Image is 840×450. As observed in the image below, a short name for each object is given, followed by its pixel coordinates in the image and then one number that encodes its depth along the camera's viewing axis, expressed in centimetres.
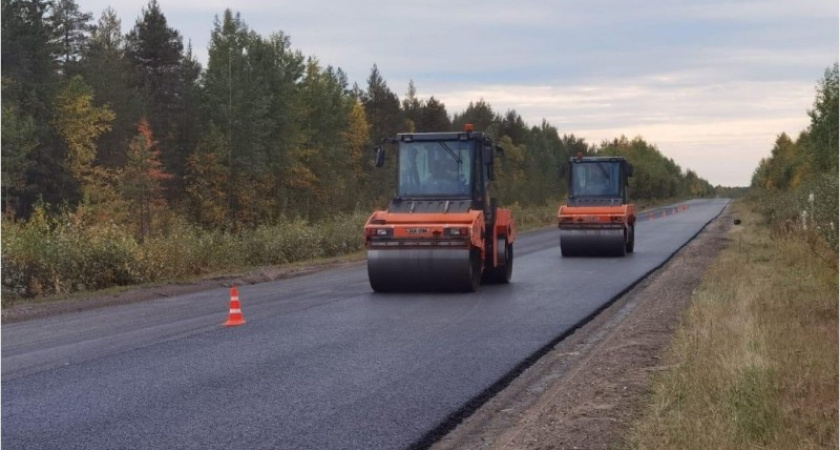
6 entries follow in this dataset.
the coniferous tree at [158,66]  6012
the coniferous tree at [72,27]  5895
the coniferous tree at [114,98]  5412
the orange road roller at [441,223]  1533
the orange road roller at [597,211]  2412
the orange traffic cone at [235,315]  1202
